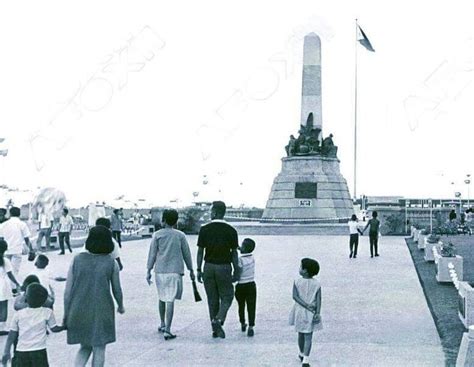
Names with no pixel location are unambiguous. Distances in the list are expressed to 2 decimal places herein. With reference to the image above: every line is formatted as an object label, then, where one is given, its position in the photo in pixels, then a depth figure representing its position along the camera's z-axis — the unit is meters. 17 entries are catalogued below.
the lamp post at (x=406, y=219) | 33.32
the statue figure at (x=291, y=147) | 35.53
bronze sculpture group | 35.32
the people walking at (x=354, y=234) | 19.73
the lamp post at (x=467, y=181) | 50.09
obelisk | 35.53
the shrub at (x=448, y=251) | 13.92
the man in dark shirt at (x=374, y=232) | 20.03
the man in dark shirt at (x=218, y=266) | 8.70
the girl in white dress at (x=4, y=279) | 8.31
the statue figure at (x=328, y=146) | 35.69
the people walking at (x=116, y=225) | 21.78
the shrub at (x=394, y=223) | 32.69
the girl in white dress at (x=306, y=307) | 7.27
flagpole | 44.78
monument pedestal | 34.50
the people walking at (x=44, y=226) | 21.20
